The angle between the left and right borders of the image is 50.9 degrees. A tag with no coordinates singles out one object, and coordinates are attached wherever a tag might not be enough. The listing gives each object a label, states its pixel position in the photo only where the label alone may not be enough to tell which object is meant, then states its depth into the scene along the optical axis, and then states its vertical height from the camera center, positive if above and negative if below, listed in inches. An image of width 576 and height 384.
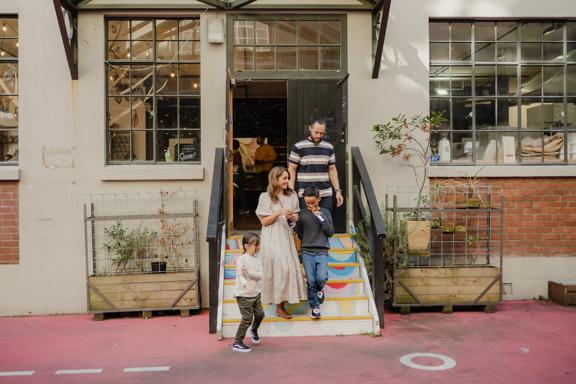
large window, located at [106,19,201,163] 348.2 +52.6
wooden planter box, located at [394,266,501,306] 316.8 -56.3
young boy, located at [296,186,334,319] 277.7 -30.8
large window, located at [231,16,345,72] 348.2 +78.5
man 302.5 +7.1
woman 271.0 -30.1
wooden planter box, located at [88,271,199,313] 316.8 -58.2
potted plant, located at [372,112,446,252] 337.7 +21.5
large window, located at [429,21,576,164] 356.8 +52.7
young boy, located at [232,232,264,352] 252.8 -44.2
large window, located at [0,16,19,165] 343.3 +52.7
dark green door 342.3 +38.7
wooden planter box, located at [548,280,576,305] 332.5 -63.1
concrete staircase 274.5 -61.0
